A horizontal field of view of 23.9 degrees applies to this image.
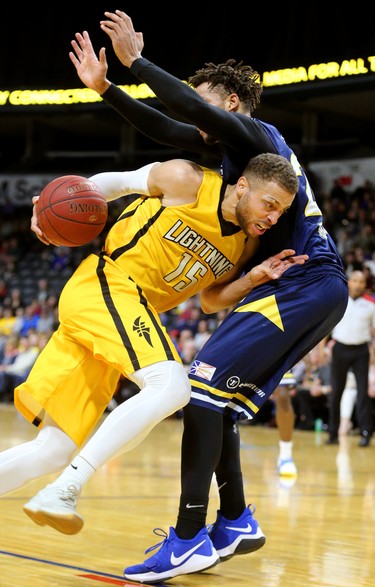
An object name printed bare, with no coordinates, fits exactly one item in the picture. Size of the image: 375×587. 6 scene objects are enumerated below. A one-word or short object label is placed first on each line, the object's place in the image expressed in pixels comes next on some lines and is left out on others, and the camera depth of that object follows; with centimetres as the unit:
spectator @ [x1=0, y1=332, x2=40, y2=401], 1714
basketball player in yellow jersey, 347
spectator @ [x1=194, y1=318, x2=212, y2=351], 1455
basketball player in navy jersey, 366
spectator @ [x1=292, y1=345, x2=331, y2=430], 1275
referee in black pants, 1116
